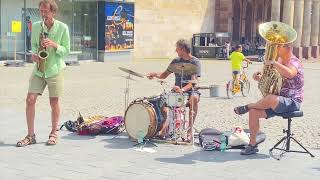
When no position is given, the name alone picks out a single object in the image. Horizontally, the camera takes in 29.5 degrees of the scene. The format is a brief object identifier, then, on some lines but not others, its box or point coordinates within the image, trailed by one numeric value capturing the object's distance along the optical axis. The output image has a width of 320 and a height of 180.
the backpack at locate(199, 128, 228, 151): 8.12
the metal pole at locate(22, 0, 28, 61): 25.39
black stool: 7.62
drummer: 8.55
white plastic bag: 8.13
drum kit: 8.23
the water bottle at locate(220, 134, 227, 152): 8.11
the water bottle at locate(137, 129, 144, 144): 8.30
